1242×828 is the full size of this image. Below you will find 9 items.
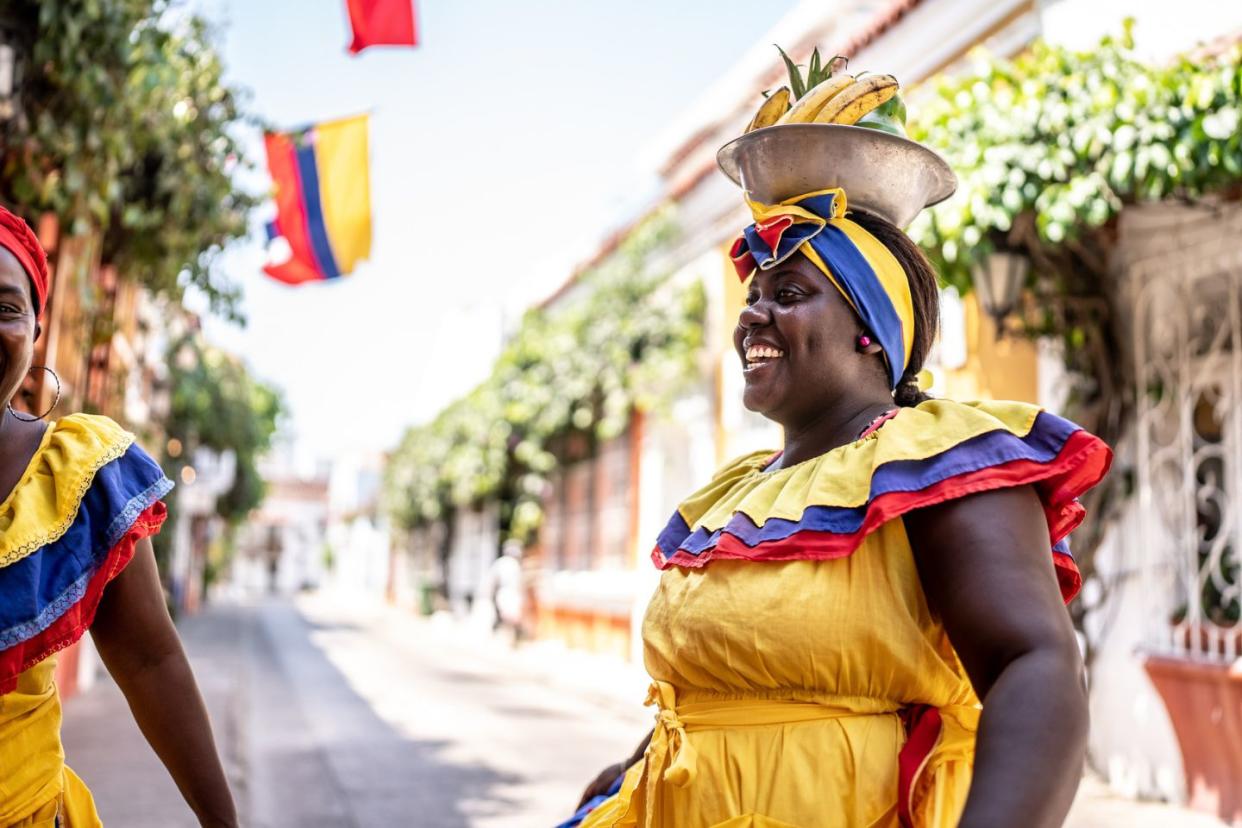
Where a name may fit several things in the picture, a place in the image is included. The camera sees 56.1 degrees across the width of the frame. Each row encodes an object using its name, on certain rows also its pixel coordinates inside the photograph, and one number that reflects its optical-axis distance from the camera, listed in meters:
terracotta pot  5.63
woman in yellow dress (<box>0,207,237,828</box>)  1.75
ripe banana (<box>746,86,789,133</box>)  2.00
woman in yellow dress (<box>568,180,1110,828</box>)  1.38
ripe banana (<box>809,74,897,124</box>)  1.85
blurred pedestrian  17.67
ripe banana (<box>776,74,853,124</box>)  1.87
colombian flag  8.33
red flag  6.07
